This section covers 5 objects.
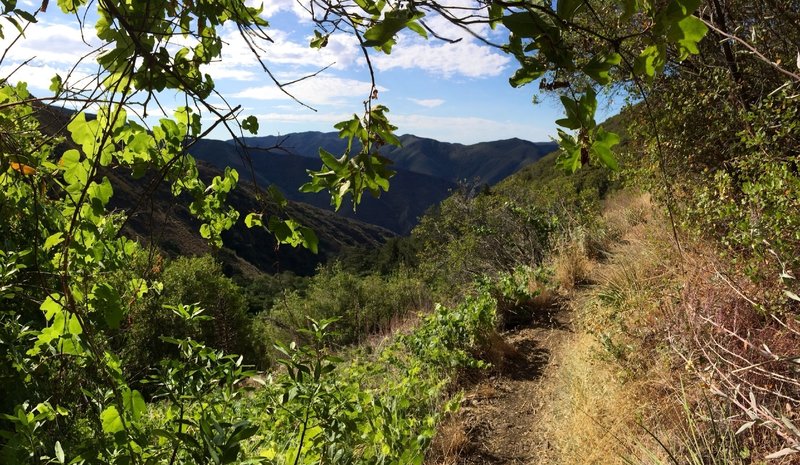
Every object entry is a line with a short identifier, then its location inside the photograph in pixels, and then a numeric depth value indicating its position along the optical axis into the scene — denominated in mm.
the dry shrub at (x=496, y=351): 4483
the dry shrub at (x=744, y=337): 2346
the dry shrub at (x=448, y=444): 3068
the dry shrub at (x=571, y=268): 6254
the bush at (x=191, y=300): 14276
